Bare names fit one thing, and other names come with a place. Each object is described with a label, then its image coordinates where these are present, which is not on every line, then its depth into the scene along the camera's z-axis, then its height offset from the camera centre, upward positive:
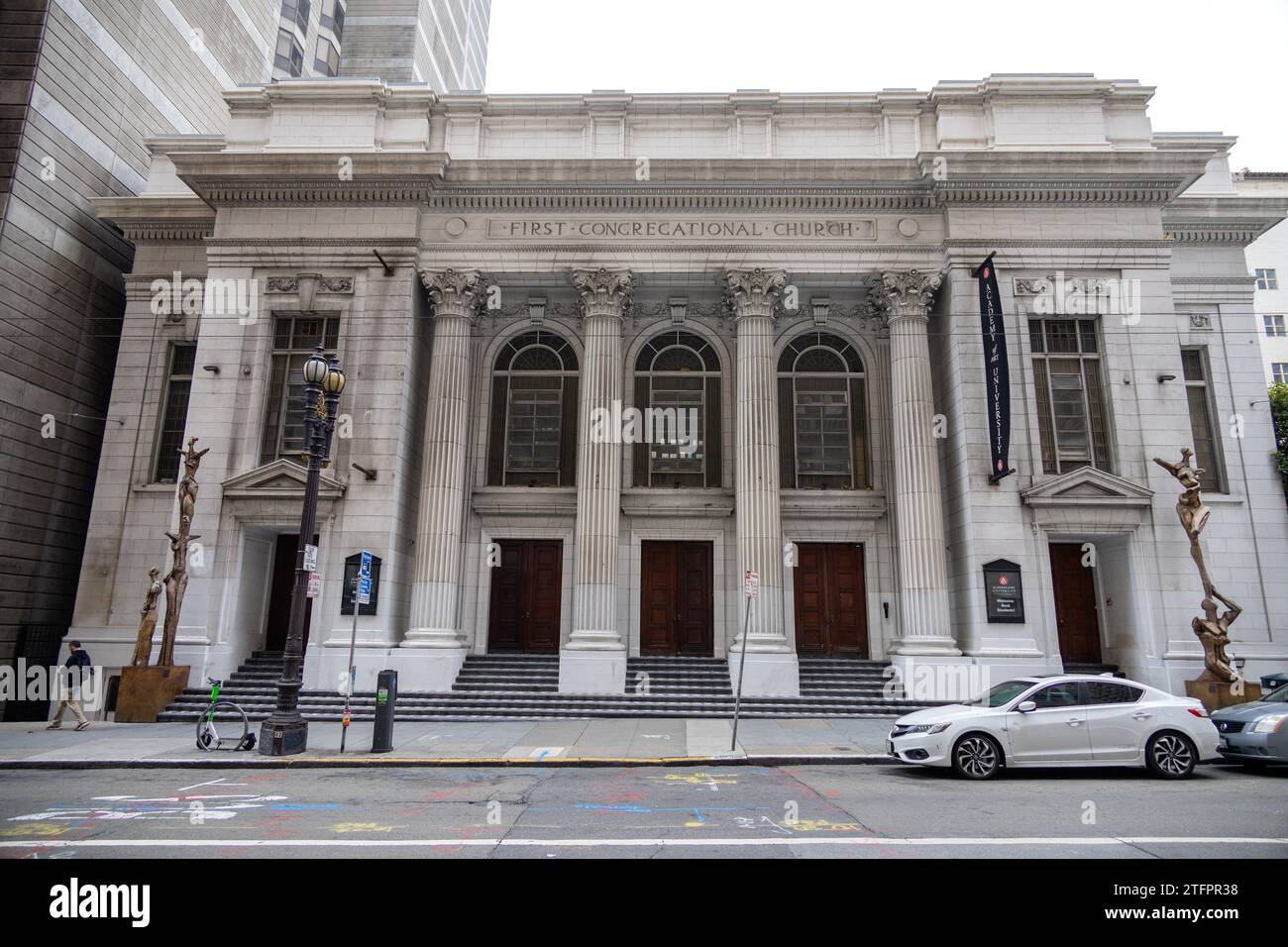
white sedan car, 11.09 -1.56
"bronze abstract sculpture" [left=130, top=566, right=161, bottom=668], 17.92 -0.28
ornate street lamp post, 13.38 +0.76
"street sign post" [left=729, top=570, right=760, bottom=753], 14.38 +0.76
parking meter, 13.56 -1.70
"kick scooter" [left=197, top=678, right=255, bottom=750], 13.66 -2.17
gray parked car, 11.38 -1.55
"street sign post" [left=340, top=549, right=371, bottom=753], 14.34 +0.65
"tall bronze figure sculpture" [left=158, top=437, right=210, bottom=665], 18.12 +1.42
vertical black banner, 18.72 +6.38
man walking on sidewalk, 16.64 -1.51
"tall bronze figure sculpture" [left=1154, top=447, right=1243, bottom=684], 17.06 +0.69
